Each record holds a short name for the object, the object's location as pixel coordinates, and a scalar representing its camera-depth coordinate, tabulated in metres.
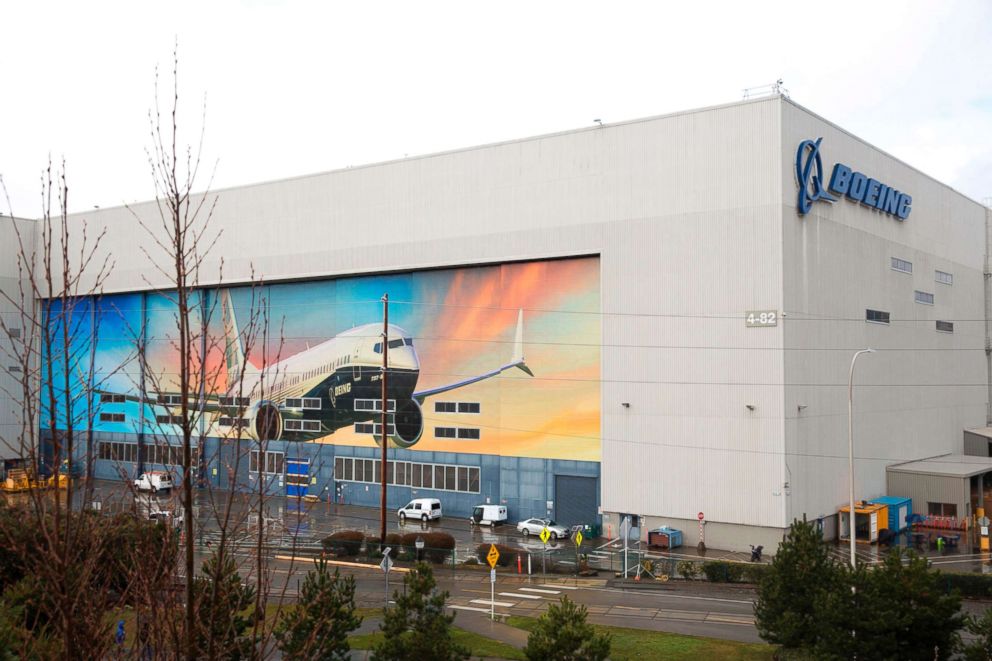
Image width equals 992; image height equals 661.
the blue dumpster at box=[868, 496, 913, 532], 47.88
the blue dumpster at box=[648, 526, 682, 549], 43.00
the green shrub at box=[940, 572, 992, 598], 33.16
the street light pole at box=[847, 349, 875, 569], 29.63
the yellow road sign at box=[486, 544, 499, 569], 29.92
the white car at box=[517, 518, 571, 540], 47.22
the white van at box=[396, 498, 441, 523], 52.53
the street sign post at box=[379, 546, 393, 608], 29.11
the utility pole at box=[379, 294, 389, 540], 42.34
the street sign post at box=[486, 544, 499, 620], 29.28
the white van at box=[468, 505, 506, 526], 50.75
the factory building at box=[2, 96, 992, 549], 43.44
